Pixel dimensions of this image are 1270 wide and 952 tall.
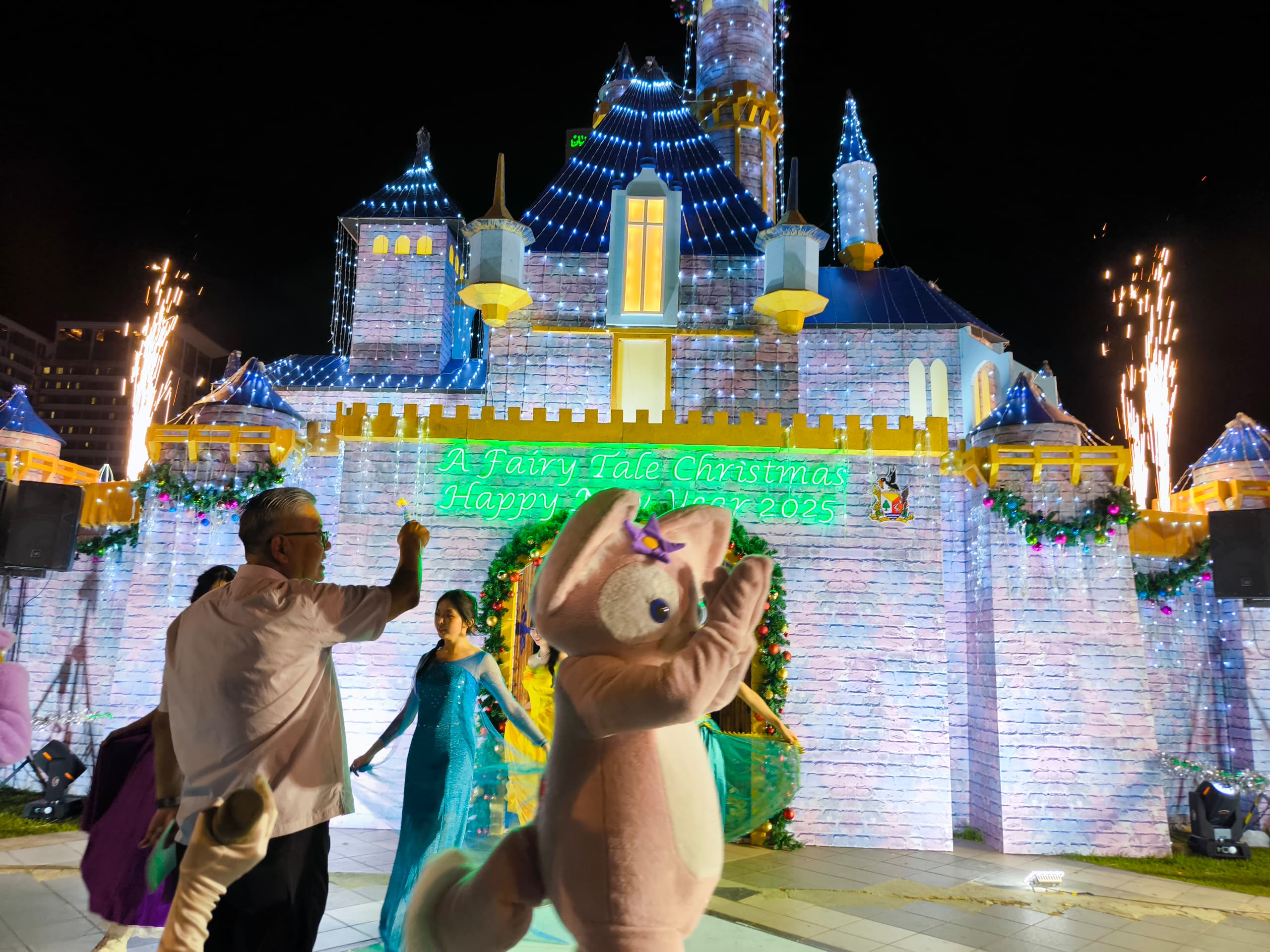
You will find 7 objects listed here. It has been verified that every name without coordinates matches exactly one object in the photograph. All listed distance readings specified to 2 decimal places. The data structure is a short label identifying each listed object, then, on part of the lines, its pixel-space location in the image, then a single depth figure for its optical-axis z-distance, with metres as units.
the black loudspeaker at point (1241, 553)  9.14
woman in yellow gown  6.14
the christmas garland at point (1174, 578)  9.61
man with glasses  2.40
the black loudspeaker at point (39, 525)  9.78
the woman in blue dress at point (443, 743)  4.11
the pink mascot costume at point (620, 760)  2.09
